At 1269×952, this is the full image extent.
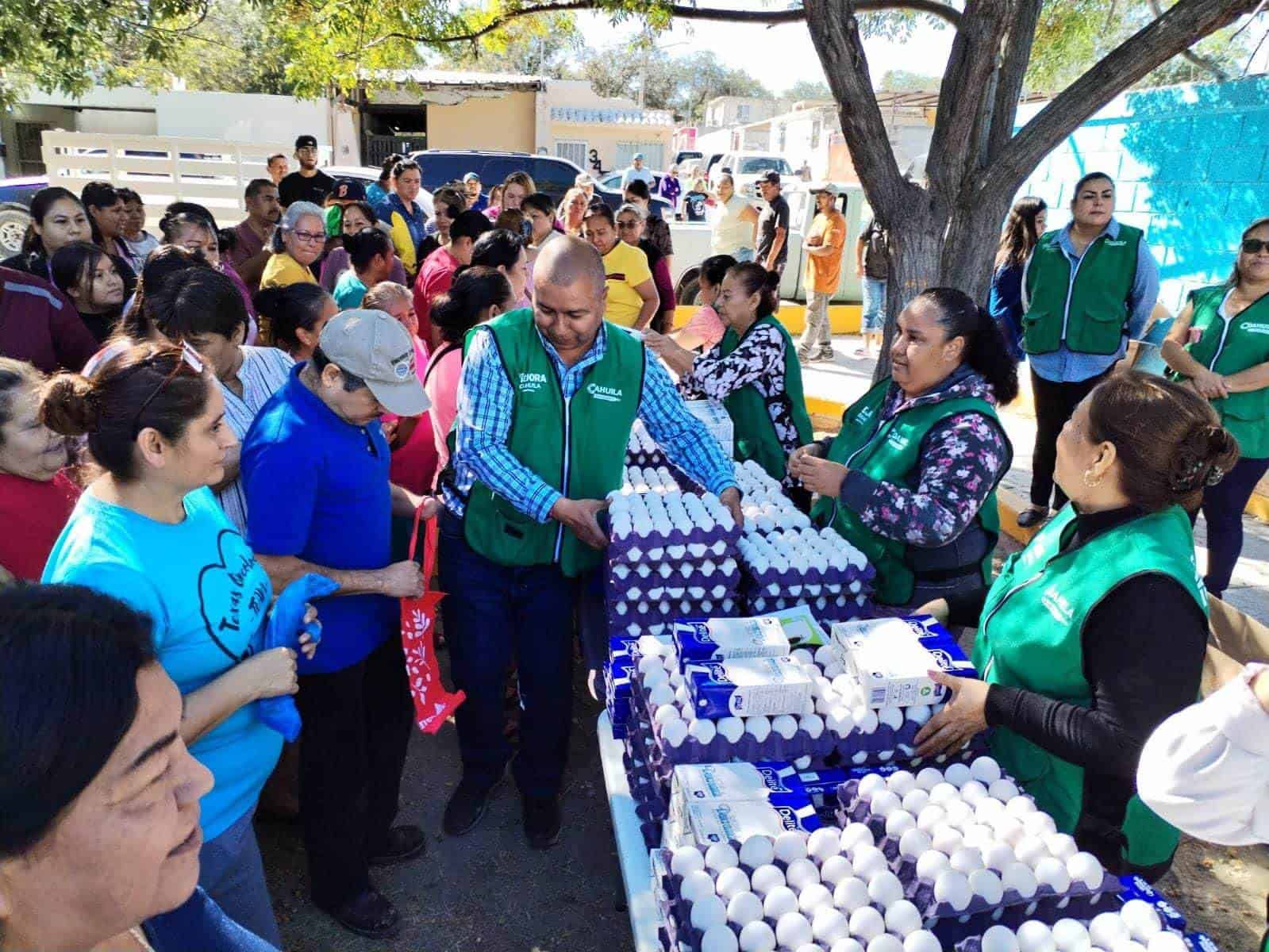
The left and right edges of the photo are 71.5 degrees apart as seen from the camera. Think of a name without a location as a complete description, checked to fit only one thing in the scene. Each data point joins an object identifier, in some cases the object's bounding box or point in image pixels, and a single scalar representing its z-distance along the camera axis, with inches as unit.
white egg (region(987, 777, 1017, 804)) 76.0
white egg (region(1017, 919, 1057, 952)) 61.0
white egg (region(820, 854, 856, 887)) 66.4
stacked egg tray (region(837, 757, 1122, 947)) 64.2
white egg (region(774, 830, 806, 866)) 68.4
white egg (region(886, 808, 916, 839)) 69.8
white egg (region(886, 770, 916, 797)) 75.7
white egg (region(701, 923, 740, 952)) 60.4
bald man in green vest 114.4
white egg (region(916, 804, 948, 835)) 70.3
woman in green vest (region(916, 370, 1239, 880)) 74.9
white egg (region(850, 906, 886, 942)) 62.1
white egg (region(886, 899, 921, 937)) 62.7
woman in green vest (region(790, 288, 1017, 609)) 112.3
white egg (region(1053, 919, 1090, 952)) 61.3
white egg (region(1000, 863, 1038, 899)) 64.5
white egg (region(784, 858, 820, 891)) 66.2
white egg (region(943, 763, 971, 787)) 78.3
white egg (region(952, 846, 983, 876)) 65.4
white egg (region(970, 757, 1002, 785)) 78.6
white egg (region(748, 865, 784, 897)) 65.3
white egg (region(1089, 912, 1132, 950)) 61.8
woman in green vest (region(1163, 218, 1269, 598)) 189.9
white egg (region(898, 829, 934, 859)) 67.1
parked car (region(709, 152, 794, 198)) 784.9
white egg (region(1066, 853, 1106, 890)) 65.3
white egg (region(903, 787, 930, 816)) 72.9
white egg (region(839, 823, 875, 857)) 69.2
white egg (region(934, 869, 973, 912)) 63.1
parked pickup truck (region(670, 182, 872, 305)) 537.0
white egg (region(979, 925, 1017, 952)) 60.9
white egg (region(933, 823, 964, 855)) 67.6
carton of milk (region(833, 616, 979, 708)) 83.4
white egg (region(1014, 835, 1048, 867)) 67.3
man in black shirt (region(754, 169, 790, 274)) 426.0
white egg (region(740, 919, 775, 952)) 60.4
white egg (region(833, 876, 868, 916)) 63.9
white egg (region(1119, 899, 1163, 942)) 62.6
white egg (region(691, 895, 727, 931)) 62.1
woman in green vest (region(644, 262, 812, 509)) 176.7
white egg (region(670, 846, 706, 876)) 66.1
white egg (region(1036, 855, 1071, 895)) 64.7
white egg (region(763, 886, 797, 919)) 63.1
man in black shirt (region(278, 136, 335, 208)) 369.7
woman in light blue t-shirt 71.2
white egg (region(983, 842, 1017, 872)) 66.1
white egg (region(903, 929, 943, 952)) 61.0
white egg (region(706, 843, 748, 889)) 66.6
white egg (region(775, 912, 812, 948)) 60.9
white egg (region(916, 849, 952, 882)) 64.7
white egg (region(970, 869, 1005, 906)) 63.9
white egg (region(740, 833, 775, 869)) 67.7
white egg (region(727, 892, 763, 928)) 62.1
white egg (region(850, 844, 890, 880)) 66.4
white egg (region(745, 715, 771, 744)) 81.8
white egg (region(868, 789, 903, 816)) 72.2
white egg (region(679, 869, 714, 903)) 63.6
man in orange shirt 422.9
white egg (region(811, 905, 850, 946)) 61.6
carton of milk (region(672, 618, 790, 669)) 87.8
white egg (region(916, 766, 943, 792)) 77.1
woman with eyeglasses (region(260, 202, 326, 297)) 211.3
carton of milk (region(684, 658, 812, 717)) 81.4
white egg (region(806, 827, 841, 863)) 69.1
